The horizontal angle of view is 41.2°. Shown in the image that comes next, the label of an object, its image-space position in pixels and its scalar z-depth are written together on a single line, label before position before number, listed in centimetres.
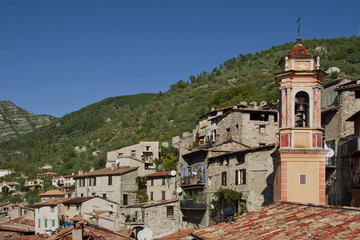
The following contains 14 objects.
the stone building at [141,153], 7140
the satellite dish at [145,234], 2112
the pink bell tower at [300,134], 2017
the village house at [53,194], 7919
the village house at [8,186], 11100
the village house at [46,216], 5888
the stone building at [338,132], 3438
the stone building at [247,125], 5131
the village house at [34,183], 11000
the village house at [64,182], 9762
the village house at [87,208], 5361
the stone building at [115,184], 6019
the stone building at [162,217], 4773
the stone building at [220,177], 3619
